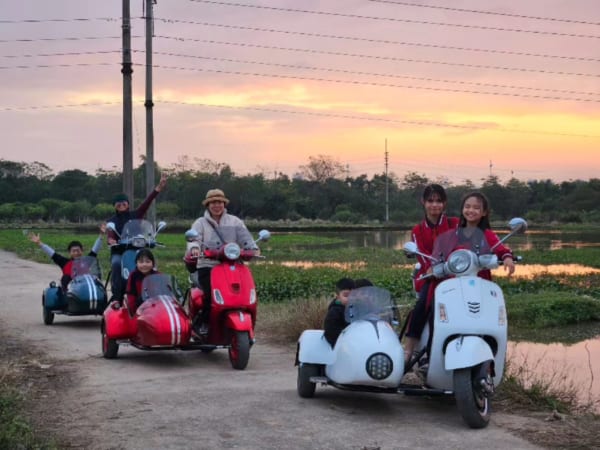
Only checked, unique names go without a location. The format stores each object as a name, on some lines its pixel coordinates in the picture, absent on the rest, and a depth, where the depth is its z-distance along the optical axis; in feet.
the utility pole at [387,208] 288.71
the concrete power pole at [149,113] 68.13
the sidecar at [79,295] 40.68
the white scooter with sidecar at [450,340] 20.39
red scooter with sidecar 28.84
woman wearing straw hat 30.48
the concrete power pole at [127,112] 63.10
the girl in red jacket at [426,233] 22.97
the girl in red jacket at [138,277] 31.53
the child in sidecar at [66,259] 41.87
